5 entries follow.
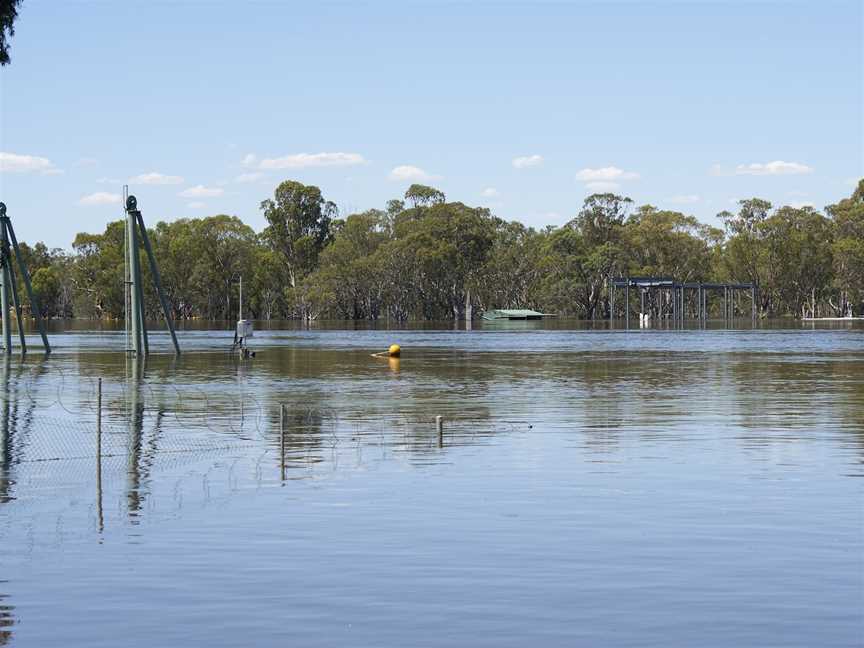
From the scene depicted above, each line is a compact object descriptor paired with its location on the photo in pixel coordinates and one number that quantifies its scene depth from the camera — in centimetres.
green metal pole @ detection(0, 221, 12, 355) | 7869
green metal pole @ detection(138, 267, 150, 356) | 7772
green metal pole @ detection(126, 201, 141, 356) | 7385
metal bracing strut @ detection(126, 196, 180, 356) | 7419
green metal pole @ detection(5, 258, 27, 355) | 8398
